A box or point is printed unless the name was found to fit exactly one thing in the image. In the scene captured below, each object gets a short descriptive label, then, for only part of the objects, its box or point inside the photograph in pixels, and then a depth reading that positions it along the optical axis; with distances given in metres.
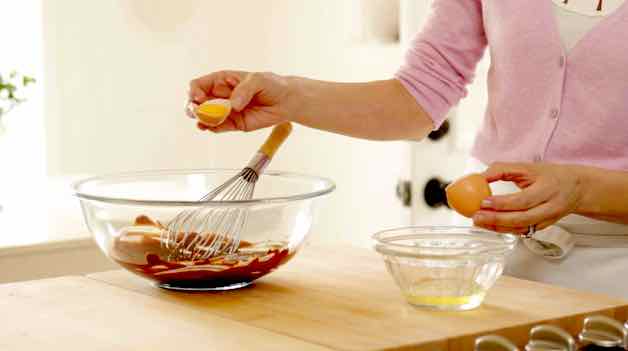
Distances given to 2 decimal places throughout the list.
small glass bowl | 1.56
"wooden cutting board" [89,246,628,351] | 1.48
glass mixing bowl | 1.64
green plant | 2.85
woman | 1.80
